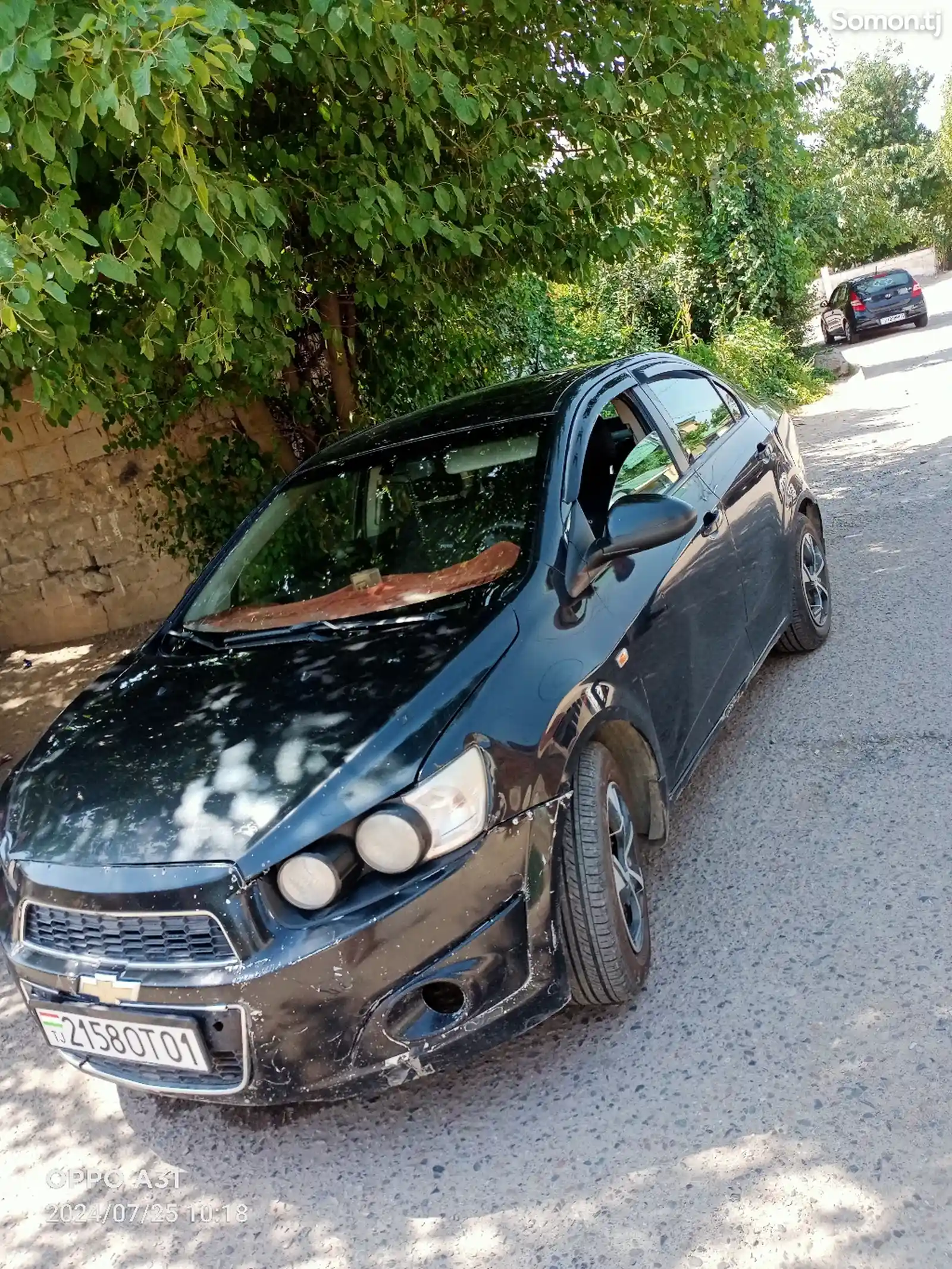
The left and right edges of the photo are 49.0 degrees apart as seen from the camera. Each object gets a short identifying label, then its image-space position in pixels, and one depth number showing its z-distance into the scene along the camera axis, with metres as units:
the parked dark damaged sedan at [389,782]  2.38
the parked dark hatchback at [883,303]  22.44
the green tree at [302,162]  3.07
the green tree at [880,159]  20.89
